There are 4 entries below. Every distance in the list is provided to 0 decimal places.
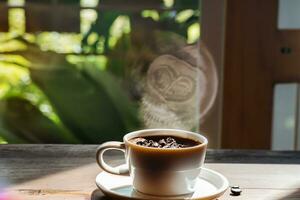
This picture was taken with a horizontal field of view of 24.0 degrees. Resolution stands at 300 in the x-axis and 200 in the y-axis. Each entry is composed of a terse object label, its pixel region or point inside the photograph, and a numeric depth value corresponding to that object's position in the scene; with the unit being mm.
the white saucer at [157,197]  722
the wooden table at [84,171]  762
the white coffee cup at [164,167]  702
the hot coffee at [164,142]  730
